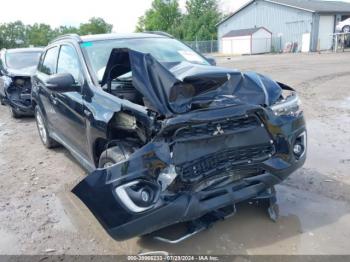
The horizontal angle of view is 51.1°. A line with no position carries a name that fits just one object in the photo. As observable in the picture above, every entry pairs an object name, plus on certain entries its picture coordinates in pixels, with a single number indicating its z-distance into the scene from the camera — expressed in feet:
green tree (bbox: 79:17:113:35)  248.85
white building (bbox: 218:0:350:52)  122.72
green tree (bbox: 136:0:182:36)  224.74
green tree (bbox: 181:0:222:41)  188.55
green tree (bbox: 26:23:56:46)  243.60
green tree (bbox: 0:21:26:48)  197.61
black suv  9.09
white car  111.78
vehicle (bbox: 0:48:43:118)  29.73
